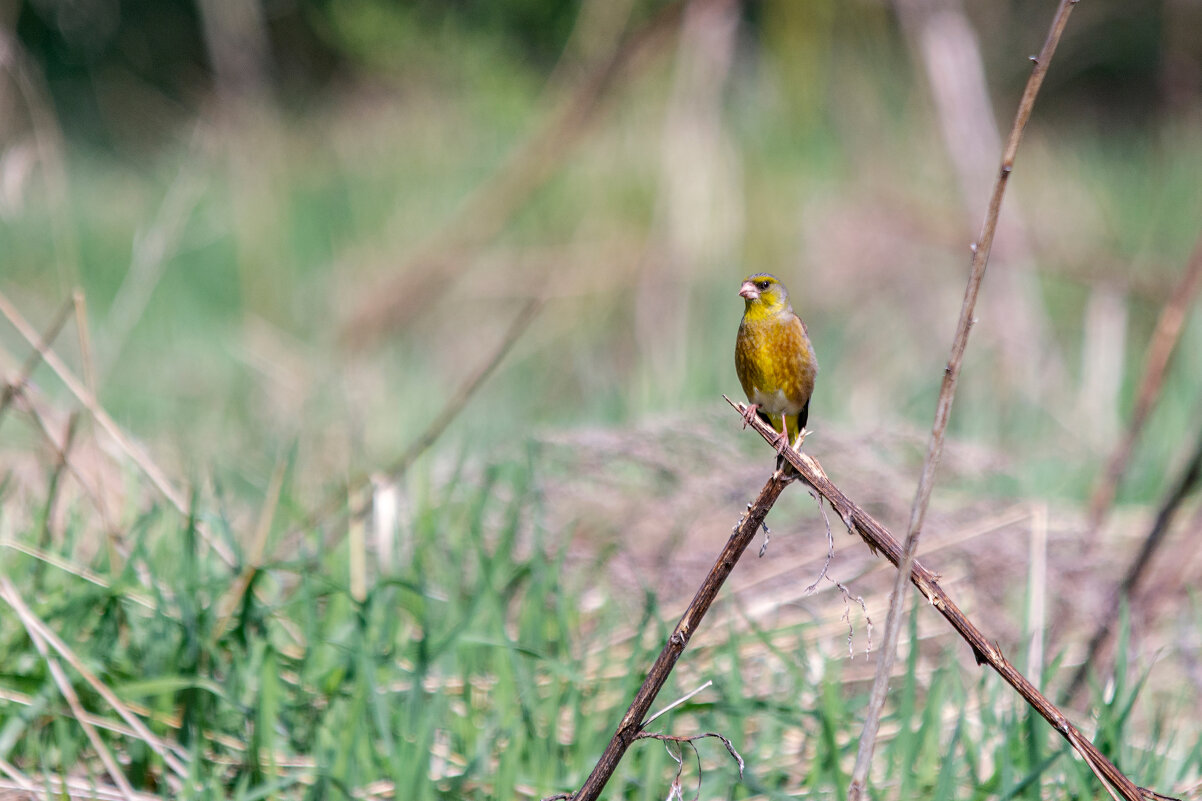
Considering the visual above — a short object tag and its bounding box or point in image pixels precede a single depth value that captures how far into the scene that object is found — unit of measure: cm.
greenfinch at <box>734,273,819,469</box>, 1467
